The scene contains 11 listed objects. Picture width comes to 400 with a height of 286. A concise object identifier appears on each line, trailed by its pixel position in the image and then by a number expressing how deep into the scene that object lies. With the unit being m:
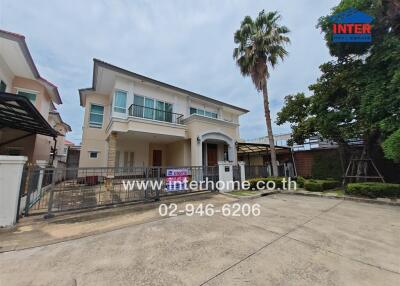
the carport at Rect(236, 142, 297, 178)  15.53
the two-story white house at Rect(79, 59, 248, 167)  12.01
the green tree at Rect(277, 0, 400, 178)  8.66
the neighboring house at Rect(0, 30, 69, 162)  9.25
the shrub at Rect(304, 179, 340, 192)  10.71
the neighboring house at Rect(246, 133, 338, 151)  14.98
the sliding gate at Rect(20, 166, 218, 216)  5.50
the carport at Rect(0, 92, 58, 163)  6.34
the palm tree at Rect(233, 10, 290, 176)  13.13
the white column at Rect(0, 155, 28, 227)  4.54
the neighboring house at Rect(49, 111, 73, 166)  20.30
